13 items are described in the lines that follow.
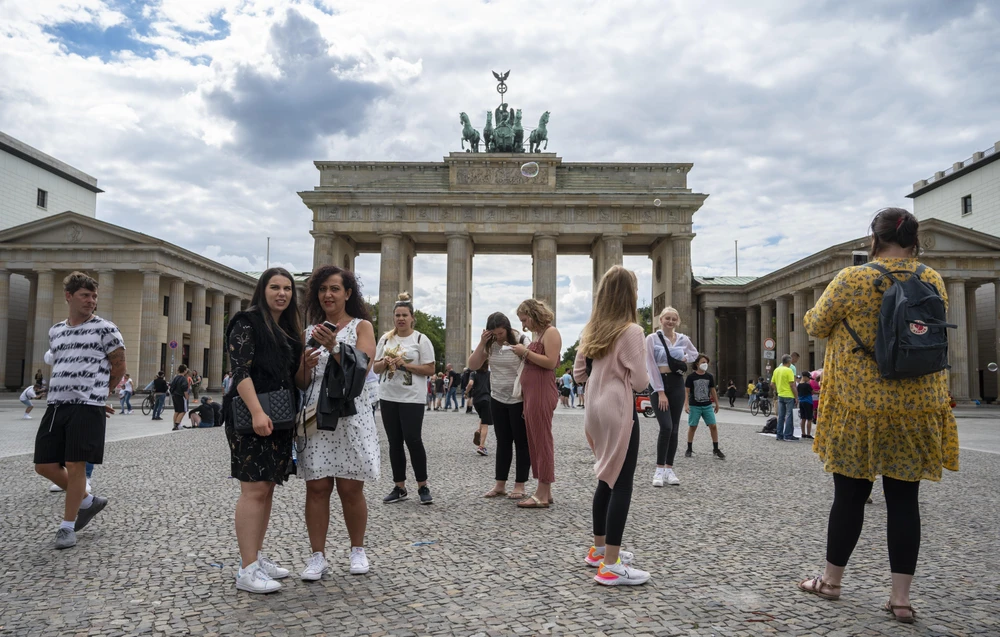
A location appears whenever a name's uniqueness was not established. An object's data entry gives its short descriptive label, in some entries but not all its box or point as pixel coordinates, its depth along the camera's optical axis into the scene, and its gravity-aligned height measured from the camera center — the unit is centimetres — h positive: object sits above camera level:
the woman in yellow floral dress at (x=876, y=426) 395 -26
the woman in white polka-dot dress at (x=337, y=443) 448 -42
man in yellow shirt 1584 -44
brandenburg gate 5359 +1131
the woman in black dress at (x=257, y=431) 422 -33
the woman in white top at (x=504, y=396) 771 -24
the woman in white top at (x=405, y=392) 732 -20
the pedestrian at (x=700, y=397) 1132 -33
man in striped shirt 564 -22
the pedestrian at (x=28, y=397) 2266 -90
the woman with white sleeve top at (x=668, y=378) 853 -4
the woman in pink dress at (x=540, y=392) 717 -19
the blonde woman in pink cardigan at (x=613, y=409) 449 -21
